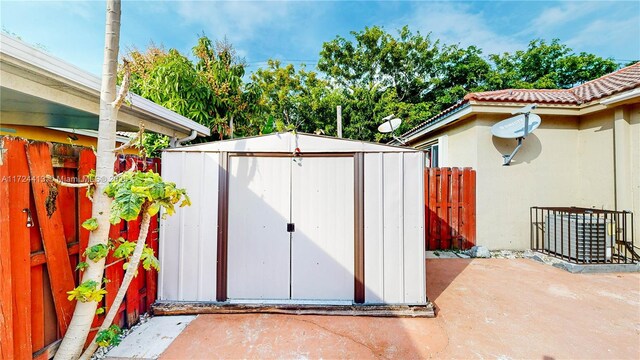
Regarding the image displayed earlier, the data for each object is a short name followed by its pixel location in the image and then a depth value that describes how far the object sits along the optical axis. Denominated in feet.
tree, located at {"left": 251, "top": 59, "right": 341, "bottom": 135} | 51.29
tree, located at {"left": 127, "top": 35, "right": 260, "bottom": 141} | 18.34
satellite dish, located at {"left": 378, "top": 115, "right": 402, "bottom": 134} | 20.62
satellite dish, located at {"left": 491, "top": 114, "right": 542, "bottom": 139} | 17.25
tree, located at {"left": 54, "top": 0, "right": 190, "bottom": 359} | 6.56
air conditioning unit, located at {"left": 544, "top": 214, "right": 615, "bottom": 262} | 14.93
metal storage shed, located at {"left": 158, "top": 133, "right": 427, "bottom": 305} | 10.31
